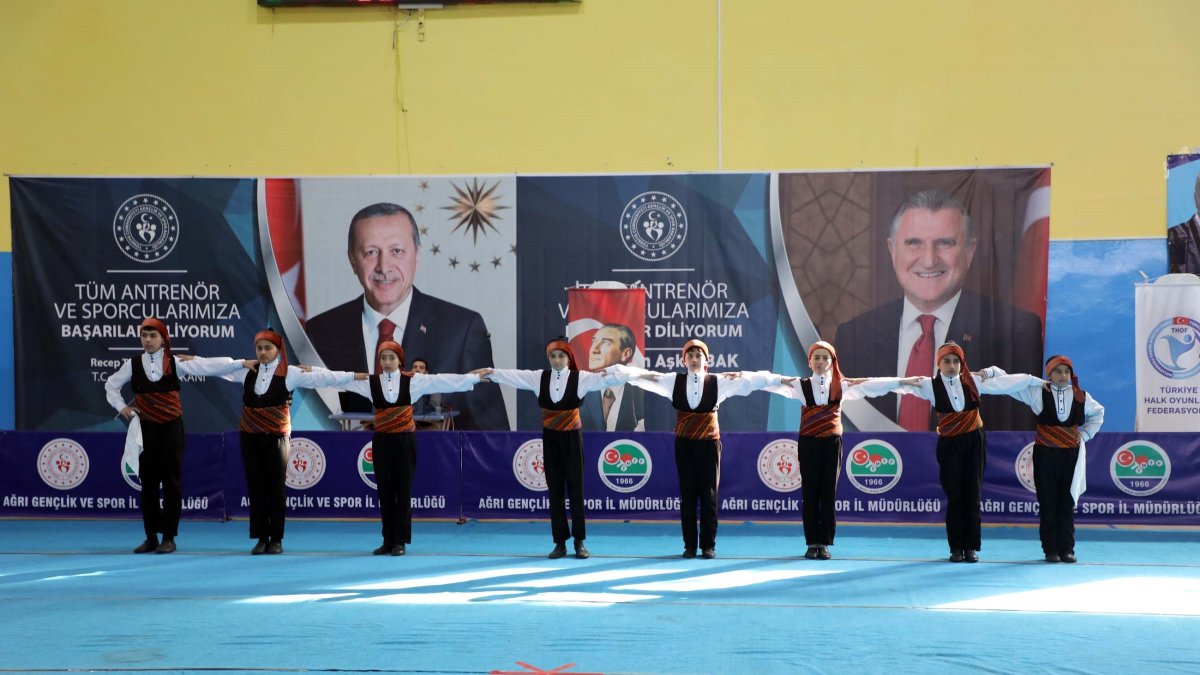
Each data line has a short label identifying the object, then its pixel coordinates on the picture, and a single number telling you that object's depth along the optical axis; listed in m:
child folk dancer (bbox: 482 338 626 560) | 7.51
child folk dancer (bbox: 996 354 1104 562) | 7.35
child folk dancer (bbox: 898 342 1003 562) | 7.35
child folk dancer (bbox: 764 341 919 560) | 7.48
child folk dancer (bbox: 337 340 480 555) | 7.65
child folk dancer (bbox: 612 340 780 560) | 7.46
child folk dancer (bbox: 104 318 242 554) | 7.80
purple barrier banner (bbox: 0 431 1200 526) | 8.20
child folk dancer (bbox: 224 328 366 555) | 7.68
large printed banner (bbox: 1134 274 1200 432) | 9.03
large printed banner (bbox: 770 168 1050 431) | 9.47
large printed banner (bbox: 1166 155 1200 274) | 9.74
